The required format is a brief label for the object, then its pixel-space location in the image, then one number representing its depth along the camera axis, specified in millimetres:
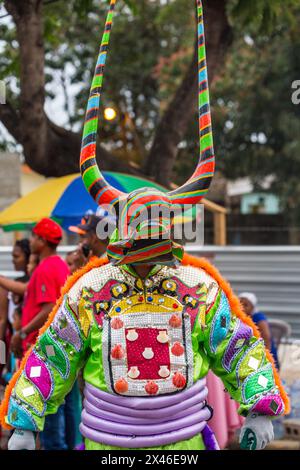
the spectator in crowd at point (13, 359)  5750
